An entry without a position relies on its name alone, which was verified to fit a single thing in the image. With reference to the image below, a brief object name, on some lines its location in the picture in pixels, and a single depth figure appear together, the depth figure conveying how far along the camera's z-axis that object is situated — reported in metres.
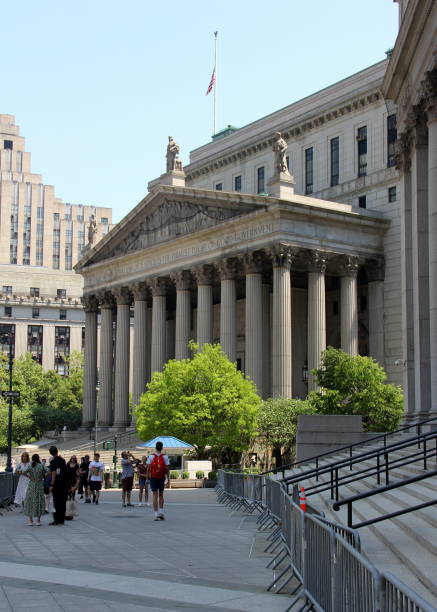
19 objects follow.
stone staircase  11.89
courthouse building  64.88
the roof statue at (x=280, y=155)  64.12
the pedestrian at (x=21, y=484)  29.40
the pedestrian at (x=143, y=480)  33.62
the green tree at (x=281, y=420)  57.59
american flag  87.19
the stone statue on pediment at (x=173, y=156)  78.62
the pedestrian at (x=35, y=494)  24.28
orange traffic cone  14.27
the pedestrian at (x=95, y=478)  34.38
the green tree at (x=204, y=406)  54.75
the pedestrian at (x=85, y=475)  35.88
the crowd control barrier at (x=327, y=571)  7.05
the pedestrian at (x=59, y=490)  24.27
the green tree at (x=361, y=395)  52.38
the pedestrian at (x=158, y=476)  26.23
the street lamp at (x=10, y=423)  42.47
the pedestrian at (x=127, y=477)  32.25
